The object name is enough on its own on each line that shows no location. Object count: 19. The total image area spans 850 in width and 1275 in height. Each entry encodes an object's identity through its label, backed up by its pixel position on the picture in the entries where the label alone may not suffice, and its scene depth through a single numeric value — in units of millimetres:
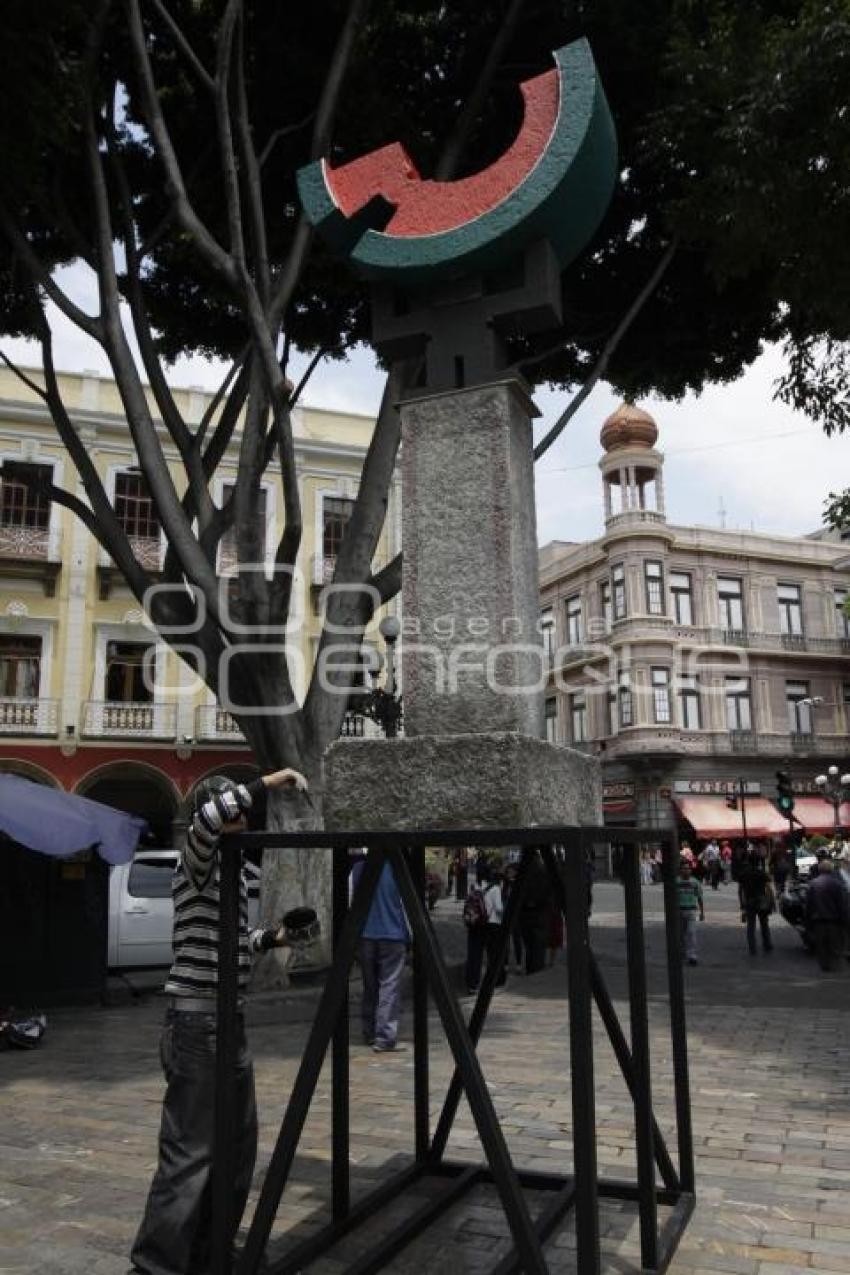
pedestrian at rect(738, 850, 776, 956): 14195
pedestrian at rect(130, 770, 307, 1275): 3502
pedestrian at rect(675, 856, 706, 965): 12680
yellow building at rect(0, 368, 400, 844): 22781
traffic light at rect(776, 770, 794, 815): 20469
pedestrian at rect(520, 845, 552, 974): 11688
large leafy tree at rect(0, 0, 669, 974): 9992
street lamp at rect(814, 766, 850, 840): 21956
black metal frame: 2982
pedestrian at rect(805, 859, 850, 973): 12484
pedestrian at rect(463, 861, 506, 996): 10906
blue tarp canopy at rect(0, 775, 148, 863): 9336
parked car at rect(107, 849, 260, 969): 12508
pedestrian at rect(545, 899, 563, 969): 12477
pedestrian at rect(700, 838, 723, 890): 30038
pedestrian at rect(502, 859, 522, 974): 11672
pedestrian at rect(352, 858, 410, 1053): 7789
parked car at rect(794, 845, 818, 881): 16197
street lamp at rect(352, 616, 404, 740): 13430
